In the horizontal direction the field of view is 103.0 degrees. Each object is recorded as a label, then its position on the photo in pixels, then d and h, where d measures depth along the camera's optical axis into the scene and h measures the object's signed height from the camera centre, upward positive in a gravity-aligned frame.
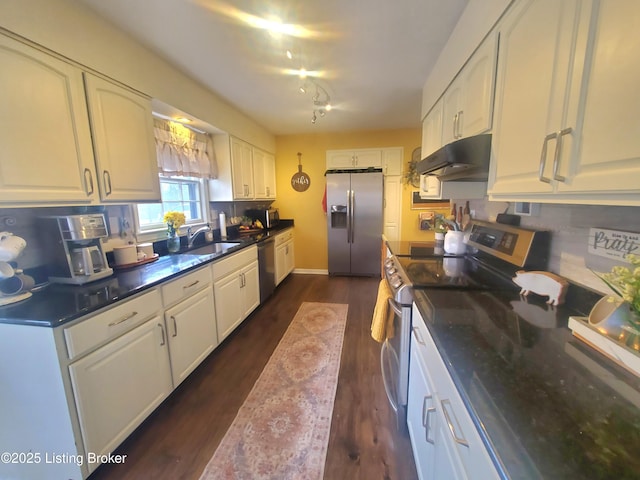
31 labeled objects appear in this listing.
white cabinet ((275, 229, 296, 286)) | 3.72 -0.83
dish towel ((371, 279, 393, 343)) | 1.62 -0.77
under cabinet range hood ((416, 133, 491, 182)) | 1.21 +0.22
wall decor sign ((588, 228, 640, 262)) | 0.84 -0.16
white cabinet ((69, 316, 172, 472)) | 1.16 -0.92
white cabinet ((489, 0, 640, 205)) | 0.61 +0.29
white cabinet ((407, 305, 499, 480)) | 0.61 -0.69
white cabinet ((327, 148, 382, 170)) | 4.09 +0.70
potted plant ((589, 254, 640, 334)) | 0.65 -0.30
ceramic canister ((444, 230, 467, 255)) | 2.03 -0.34
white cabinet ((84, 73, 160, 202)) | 1.47 +0.39
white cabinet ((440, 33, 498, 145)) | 1.21 +0.58
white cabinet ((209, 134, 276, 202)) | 2.93 +0.40
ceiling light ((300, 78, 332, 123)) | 2.41 +1.10
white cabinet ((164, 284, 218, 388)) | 1.68 -0.93
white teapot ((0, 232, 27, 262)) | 1.15 -0.19
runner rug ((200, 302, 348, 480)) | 1.30 -1.33
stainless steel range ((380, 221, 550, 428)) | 1.27 -0.44
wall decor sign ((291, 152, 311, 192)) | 4.40 +0.36
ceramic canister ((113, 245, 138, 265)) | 1.76 -0.35
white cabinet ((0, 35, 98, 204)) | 1.12 +0.36
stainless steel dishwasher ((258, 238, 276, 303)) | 3.07 -0.81
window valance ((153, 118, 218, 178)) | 2.28 +0.51
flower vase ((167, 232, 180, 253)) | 2.27 -0.35
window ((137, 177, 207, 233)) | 2.21 -0.01
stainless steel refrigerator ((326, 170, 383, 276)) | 3.99 -0.31
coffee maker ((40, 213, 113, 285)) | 1.38 -0.24
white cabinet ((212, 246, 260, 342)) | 2.21 -0.83
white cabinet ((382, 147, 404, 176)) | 4.04 +0.65
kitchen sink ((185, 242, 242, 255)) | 2.34 -0.44
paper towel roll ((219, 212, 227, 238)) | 3.11 -0.28
